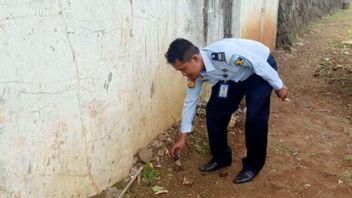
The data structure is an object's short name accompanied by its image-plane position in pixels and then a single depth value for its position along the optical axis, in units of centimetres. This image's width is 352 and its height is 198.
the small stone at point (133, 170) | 352
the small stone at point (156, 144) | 382
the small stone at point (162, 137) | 394
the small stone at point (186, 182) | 356
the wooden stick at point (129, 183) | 328
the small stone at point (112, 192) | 324
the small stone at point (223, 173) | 371
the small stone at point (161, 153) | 379
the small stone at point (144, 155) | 362
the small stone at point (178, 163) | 374
